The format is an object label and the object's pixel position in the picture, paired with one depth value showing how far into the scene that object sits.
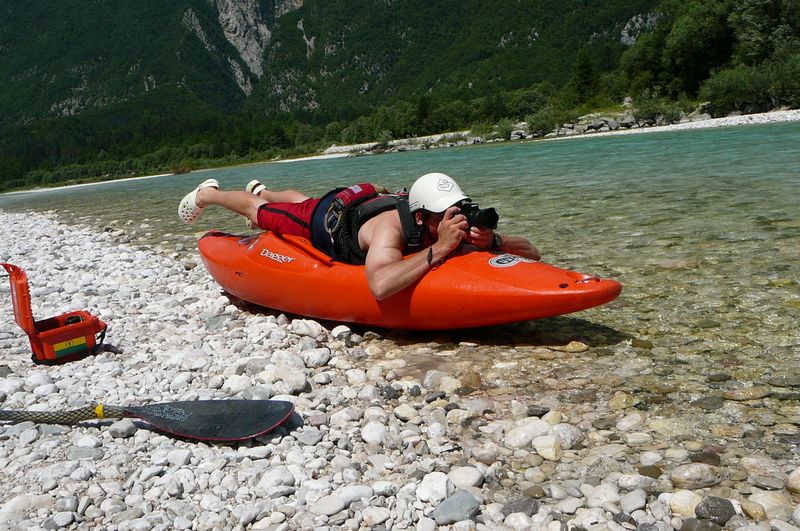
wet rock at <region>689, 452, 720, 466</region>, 2.84
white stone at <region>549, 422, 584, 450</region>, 3.13
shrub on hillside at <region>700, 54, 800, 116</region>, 39.75
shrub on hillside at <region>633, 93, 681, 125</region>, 44.78
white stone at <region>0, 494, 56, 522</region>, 2.67
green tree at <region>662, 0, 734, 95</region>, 52.16
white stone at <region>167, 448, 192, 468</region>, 3.09
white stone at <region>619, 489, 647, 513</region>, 2.55
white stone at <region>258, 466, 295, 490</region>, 2.87
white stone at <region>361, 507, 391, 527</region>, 2.58
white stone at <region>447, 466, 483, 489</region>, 2.82
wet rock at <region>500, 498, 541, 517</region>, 2.60
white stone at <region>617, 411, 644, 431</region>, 3.23
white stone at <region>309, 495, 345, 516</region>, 2.65
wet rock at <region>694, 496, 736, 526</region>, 2.45
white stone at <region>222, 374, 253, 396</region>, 3.97
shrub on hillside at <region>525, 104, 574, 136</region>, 52.97
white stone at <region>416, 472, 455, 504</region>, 2.71
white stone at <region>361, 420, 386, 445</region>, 3.25
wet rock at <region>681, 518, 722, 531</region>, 2.40
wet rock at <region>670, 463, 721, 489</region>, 2.68
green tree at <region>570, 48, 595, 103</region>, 68.06
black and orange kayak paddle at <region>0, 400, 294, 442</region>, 3.28
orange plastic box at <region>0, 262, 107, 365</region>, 4.56
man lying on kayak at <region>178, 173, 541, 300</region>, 4.55
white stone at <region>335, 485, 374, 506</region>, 2.72
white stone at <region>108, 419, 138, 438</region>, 3.41
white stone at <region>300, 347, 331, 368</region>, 4.39
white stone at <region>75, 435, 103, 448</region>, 3.28
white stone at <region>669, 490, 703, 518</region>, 2.50
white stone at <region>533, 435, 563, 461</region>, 3.03
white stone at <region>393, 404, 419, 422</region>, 3.53
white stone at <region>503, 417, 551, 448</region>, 3.17
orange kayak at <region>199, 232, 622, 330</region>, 4.27
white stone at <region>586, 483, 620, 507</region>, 2.62
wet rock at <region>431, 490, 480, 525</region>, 2.56
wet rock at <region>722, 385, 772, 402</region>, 3.41
